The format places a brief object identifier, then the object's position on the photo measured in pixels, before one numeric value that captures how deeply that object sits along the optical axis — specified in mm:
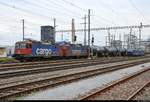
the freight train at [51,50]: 43875
